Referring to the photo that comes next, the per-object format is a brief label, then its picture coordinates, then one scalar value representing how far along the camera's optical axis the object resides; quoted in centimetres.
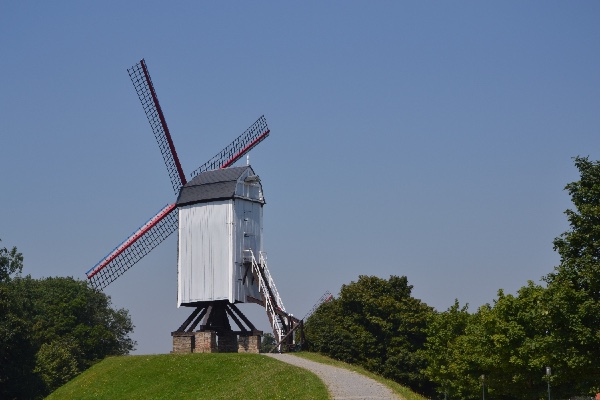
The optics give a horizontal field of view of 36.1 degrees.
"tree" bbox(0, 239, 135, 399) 7588
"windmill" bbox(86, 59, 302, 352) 6372
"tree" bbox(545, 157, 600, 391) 4066
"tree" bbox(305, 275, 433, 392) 6794
